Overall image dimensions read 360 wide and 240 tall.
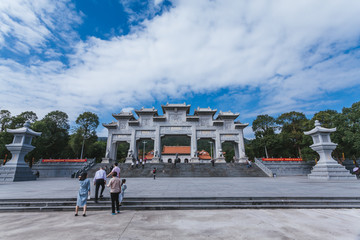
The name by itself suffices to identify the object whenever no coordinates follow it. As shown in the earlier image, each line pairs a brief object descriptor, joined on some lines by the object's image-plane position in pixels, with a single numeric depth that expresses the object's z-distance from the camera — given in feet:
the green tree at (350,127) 59.32
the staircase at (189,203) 19.21
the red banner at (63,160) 84.23
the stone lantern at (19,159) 51.37
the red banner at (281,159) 82.98
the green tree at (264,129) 112.57
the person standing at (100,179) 20.83
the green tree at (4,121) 95.53
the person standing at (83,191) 17.31
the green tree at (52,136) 94.36
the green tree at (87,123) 111.23
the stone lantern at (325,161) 46.60
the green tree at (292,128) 103.40
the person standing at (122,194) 19.17
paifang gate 101.19
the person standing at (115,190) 17.37
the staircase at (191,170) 67.10
